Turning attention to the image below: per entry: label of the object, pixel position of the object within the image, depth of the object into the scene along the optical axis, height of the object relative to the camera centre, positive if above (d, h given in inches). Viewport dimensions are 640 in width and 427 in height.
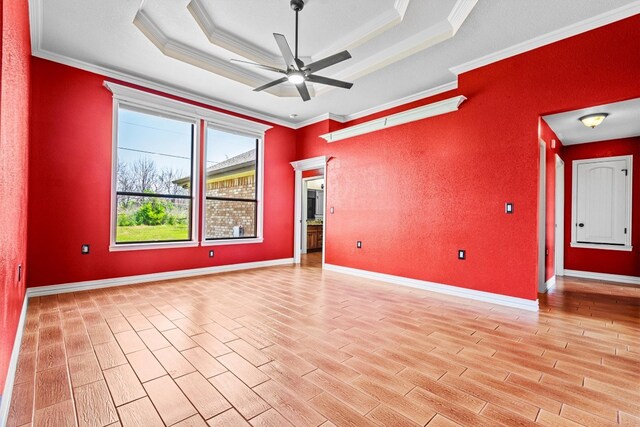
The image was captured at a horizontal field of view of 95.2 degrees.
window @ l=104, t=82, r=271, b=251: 170.3 +24.5
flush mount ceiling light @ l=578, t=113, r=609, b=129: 155.6 +52.5
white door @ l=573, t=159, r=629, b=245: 202.4 +10.4
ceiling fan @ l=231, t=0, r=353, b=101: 111.7 +59.8
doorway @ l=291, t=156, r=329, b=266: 241.3 +7.8
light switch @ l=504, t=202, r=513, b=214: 138.9 +4.0
